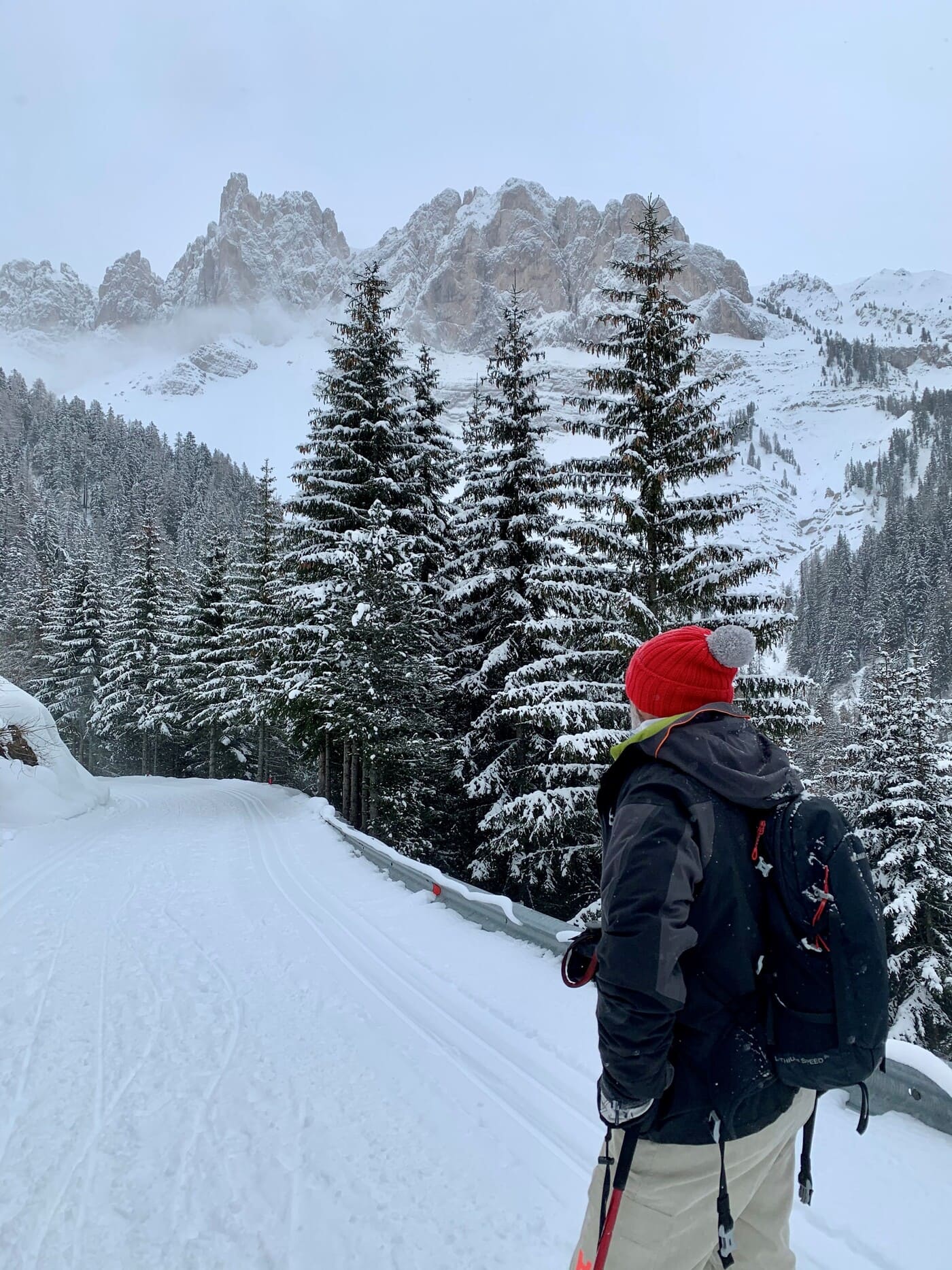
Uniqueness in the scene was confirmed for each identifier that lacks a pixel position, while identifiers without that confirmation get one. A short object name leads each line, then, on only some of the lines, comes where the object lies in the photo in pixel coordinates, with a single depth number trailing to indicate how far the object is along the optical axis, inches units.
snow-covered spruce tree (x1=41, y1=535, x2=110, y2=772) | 1397.6
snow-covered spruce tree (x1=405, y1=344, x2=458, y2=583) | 651.5
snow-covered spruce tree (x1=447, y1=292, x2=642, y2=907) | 477.1
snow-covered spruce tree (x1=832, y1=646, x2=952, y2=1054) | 524.4
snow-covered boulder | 542.3
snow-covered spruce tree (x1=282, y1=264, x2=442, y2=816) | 603.2
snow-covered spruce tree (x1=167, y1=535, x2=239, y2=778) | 1067.3
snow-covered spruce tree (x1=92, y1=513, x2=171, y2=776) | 1293.1
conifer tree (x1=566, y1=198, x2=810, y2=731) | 402.9
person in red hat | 64.1
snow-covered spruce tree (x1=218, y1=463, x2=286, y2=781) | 860.0
